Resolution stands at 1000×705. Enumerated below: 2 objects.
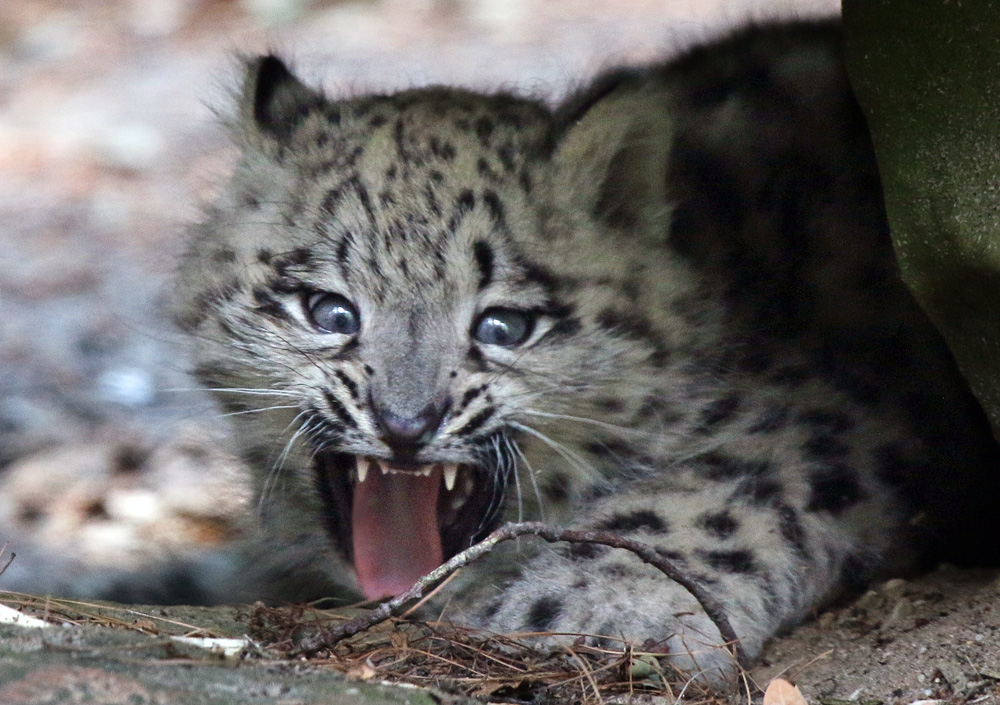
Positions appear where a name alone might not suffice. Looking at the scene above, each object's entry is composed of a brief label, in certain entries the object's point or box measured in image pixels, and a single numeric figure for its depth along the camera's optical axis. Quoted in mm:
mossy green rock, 6383
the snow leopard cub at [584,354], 6934
